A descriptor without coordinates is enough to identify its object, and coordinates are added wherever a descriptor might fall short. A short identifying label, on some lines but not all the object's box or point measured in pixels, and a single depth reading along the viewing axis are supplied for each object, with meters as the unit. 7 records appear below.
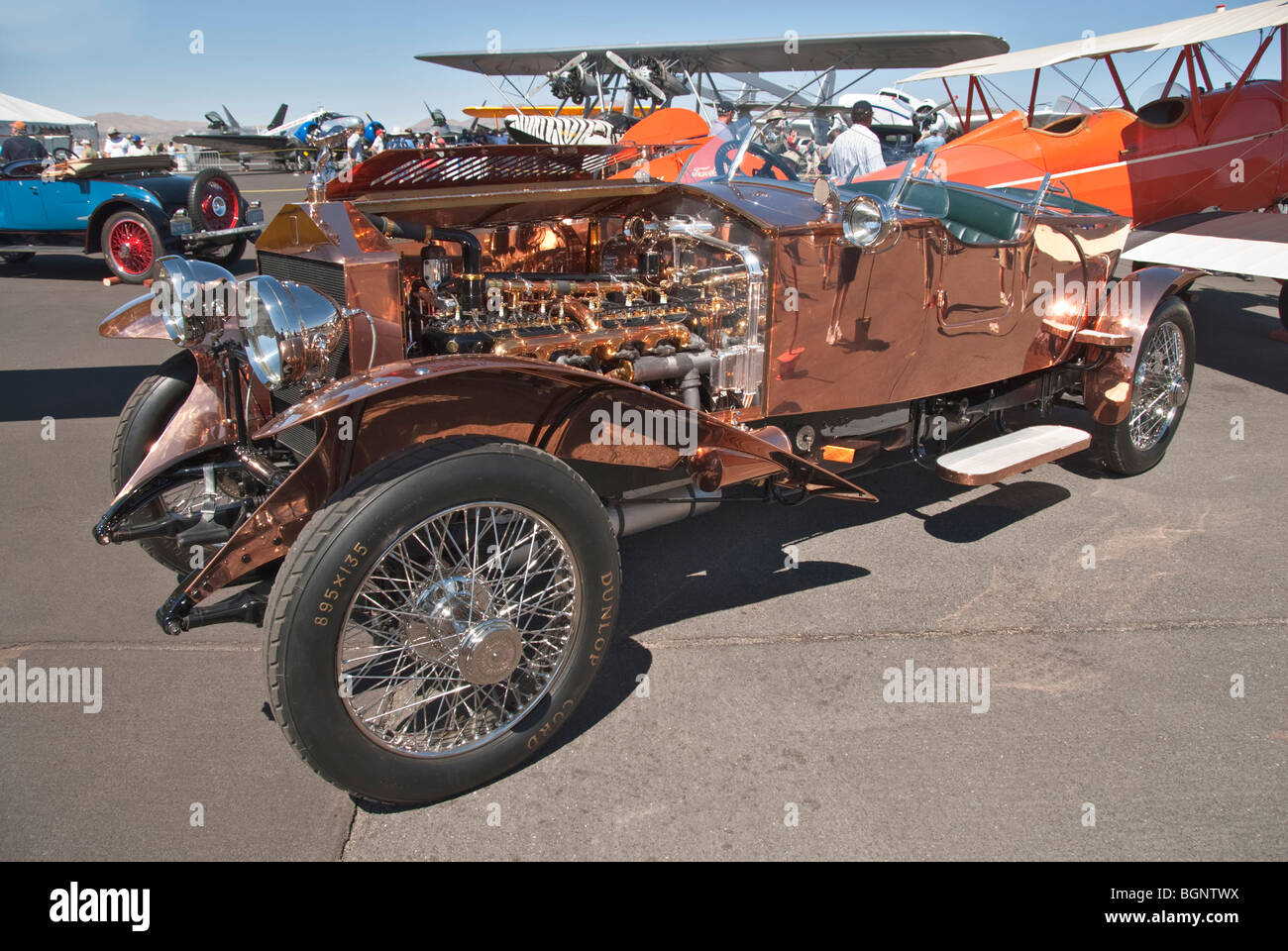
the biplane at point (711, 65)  22.83
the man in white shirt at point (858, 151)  9.54
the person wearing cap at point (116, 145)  23.47
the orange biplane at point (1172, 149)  8.40
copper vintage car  2.41
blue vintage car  10.56
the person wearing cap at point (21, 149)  11.90
